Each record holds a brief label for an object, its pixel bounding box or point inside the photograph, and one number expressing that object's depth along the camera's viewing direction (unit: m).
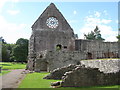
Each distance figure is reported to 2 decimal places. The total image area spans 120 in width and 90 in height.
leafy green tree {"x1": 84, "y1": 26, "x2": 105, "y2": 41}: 58.00
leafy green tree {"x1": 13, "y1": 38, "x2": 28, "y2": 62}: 38.35
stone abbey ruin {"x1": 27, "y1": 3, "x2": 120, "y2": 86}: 16.07
